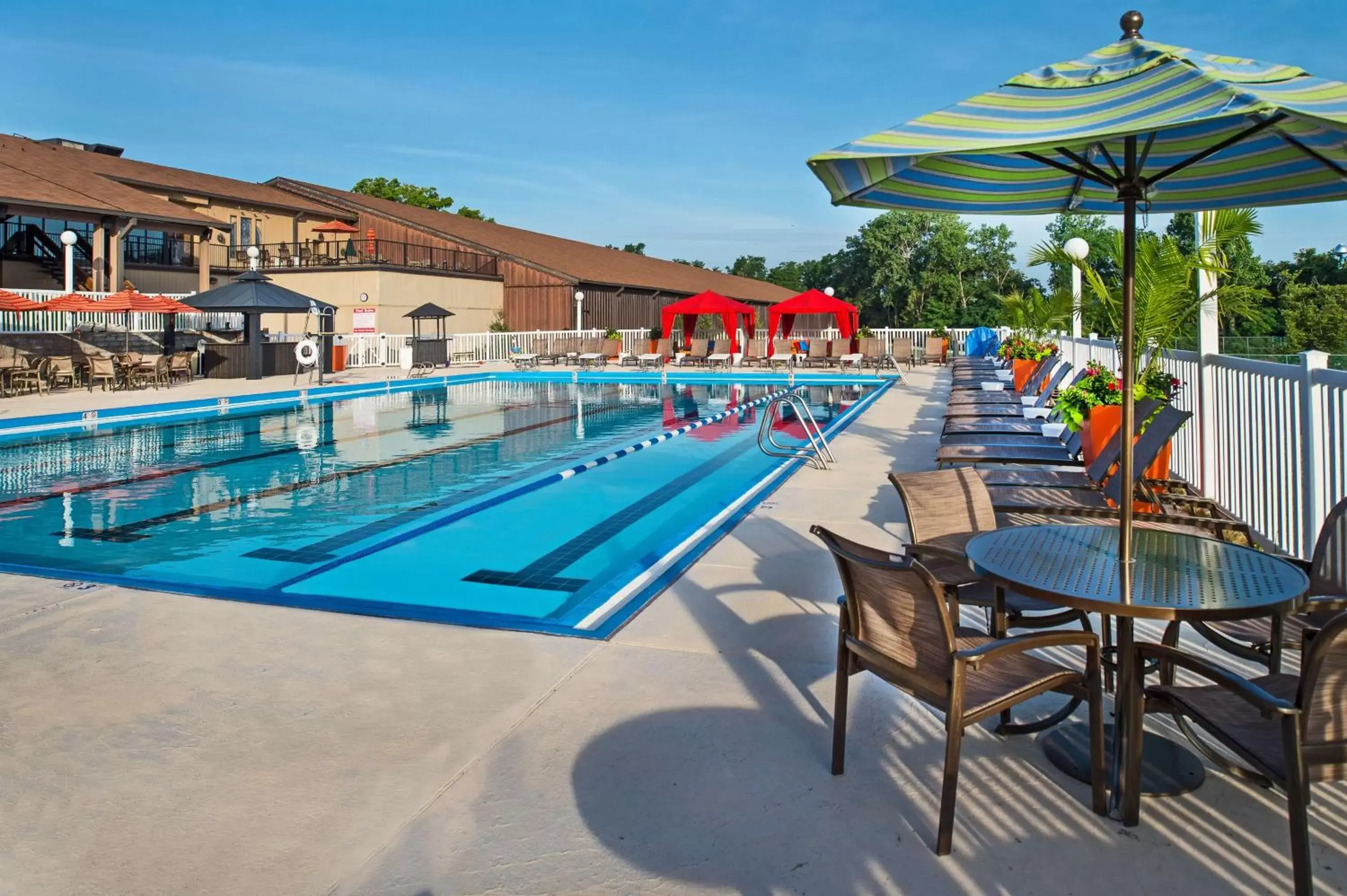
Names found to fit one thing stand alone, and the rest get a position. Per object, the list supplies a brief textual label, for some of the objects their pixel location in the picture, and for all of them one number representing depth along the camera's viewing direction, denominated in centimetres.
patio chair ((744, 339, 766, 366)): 2875
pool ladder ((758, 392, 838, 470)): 921
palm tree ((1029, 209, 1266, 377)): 709
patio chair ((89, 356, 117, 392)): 1847
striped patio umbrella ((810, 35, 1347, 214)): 264
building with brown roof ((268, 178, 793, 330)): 3619
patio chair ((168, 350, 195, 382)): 2034
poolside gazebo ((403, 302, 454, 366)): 2739
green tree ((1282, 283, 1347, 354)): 3247
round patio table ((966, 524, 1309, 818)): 259
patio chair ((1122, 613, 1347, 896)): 211
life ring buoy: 2169
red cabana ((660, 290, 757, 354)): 2780
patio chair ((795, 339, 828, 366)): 2777
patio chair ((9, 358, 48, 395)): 1739
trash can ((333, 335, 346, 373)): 2553
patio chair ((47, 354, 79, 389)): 1789
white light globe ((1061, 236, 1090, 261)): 1080
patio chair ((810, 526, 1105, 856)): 252
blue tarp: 2756
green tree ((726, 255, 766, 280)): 9694
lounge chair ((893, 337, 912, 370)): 2656
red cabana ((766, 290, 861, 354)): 2650
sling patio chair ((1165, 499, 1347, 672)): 317
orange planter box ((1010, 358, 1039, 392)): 1507
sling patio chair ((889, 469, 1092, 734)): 352
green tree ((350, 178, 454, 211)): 5466
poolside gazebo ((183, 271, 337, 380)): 1981
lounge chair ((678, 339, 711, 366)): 2877
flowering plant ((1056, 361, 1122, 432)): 716
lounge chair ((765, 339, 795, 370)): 2795
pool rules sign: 3055
